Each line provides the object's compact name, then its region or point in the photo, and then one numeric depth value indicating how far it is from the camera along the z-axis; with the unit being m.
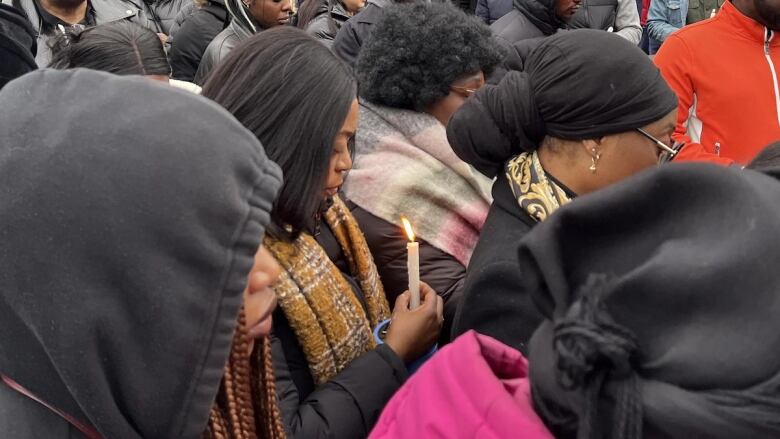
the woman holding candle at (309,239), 1.58
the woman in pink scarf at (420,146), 2.21
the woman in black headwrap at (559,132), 1.67
